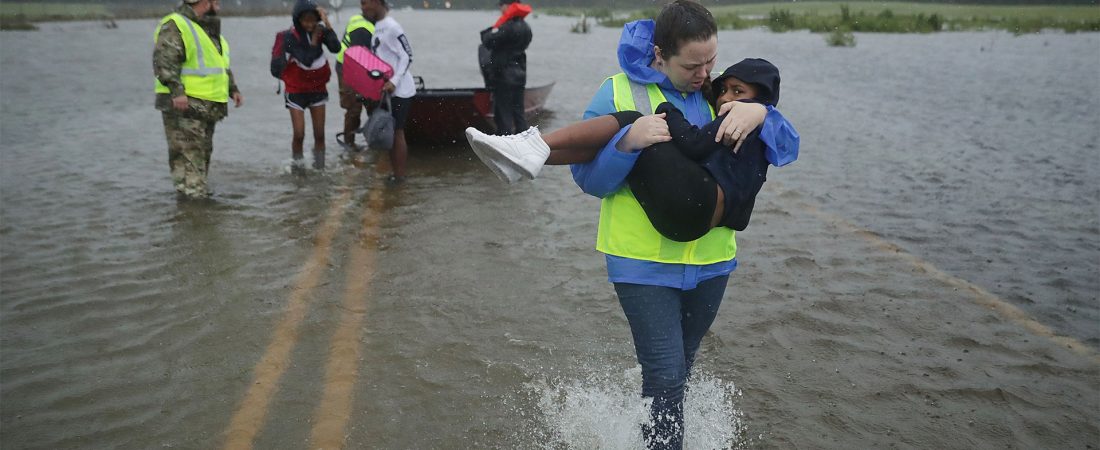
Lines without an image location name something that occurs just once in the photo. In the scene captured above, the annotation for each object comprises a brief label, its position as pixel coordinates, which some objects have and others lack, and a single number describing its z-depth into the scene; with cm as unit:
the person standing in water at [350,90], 856
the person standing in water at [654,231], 279
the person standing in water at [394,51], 845
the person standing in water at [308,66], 866
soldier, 745
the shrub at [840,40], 3403
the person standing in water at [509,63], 1025
